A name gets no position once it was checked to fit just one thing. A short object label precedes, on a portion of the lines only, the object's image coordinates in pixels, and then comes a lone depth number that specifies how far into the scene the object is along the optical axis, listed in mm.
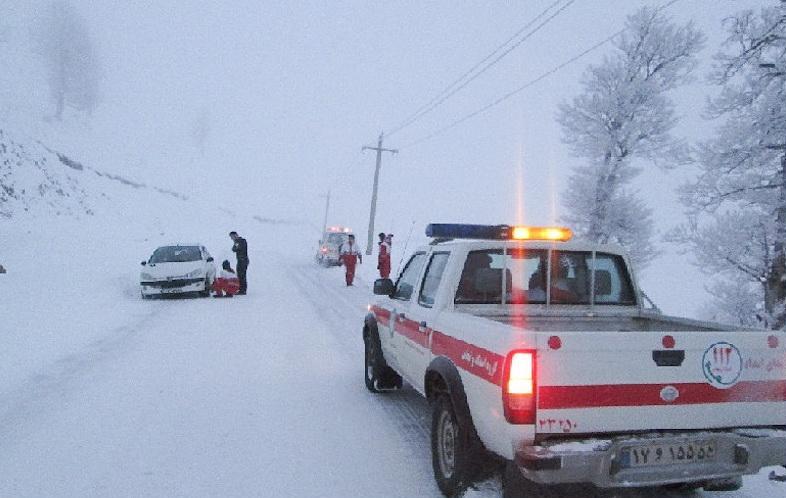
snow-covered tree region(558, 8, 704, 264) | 24656
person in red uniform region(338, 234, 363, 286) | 19797
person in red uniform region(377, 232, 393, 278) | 18703
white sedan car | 15211
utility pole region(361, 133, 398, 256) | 33656
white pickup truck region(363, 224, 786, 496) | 3178
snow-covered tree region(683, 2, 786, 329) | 12625
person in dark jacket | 16484
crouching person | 16031
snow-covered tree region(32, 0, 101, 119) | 71725
